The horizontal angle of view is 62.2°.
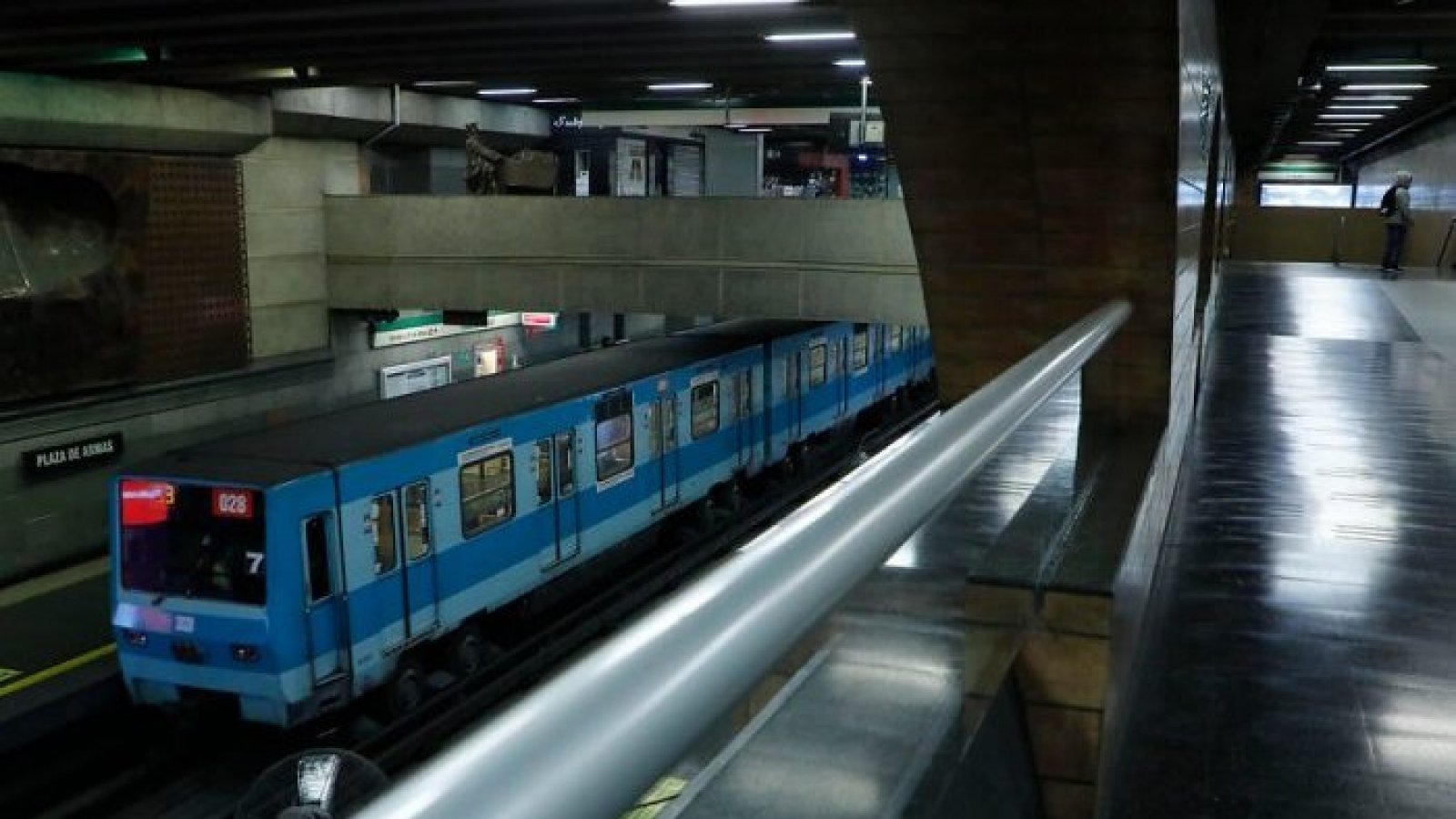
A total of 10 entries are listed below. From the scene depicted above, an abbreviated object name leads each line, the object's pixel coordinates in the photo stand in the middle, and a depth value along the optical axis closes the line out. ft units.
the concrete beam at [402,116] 58.59
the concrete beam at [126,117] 45.42
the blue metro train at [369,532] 27.73
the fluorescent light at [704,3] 36.59
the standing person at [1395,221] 67.92
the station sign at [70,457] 45.39
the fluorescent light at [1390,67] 47.66
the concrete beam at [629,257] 52.60
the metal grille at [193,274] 51.67
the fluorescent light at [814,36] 43.63
